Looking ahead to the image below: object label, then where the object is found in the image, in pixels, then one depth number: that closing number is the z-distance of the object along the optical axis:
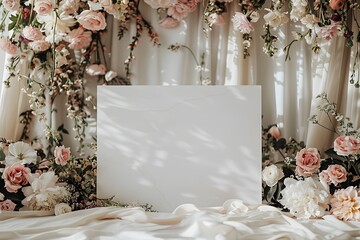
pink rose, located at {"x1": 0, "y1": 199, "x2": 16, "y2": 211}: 1.87
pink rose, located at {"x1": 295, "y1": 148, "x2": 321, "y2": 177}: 1.92
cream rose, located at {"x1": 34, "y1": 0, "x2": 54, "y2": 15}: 1.96
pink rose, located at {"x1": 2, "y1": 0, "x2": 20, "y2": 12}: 2.02
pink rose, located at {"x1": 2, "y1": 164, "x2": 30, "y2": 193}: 1.87
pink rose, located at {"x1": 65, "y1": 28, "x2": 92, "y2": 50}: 2.15
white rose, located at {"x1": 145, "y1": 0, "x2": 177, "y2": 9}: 2.12
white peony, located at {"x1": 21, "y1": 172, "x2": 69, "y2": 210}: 1.87
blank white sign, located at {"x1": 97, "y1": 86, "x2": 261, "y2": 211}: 1.94
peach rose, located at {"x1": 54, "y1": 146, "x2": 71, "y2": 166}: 1.97
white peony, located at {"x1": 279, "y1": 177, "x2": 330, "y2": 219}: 1.78
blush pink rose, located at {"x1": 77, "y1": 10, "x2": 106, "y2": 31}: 2.00
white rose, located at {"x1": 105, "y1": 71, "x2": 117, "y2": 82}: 2.24
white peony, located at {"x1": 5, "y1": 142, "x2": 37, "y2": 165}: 1.96
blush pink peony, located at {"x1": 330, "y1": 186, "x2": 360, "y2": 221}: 1.75
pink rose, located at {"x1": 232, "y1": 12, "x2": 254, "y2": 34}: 2.06
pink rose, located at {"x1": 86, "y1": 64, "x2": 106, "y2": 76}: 2.25
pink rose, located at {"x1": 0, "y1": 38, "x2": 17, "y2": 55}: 2.10
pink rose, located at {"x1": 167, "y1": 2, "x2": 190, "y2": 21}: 2.18
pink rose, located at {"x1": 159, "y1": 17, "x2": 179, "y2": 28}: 2.24
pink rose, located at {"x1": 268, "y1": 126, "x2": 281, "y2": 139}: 2.18
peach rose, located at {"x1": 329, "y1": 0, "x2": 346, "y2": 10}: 1.98
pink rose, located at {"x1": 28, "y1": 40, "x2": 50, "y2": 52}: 2.10
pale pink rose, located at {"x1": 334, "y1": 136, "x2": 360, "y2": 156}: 1.85
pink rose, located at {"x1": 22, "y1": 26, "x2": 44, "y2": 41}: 2.04
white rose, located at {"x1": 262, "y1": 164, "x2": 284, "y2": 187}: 1.93
